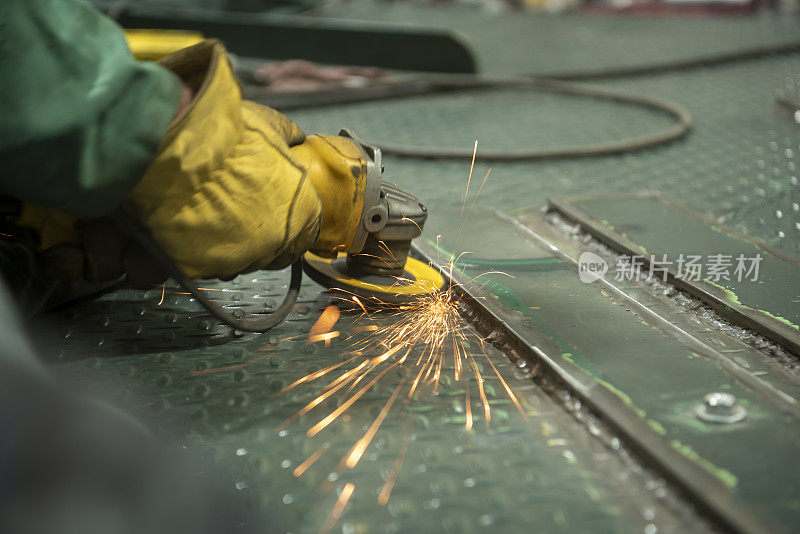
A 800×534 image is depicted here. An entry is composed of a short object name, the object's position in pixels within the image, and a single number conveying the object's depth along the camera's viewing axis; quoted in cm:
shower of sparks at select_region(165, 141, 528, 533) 140
